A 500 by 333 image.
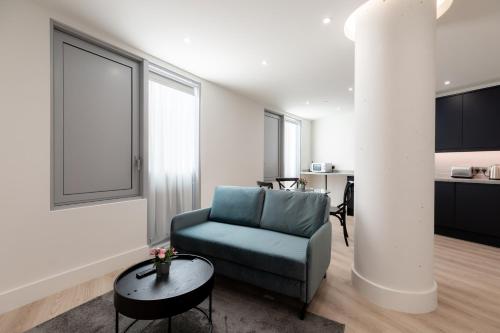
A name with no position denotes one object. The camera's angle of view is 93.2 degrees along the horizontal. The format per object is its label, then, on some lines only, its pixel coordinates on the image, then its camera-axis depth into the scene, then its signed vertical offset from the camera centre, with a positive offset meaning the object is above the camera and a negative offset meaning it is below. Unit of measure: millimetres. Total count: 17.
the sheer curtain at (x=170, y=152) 3244 +189
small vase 1595 -702
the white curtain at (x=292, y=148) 6254 +460
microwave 6363 -47
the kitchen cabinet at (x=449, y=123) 4086 +757
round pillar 1936 +112
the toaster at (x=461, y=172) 3955 -111
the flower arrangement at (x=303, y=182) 4215 -299
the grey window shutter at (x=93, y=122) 2312 +463
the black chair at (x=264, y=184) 4379 -357
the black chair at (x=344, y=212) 3652 -754
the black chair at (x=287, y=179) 4848 -305
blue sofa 1846 -705
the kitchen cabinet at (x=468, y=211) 3490 -721
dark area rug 1696 -1175
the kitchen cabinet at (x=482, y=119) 3686 +746
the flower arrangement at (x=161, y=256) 1581 -613
